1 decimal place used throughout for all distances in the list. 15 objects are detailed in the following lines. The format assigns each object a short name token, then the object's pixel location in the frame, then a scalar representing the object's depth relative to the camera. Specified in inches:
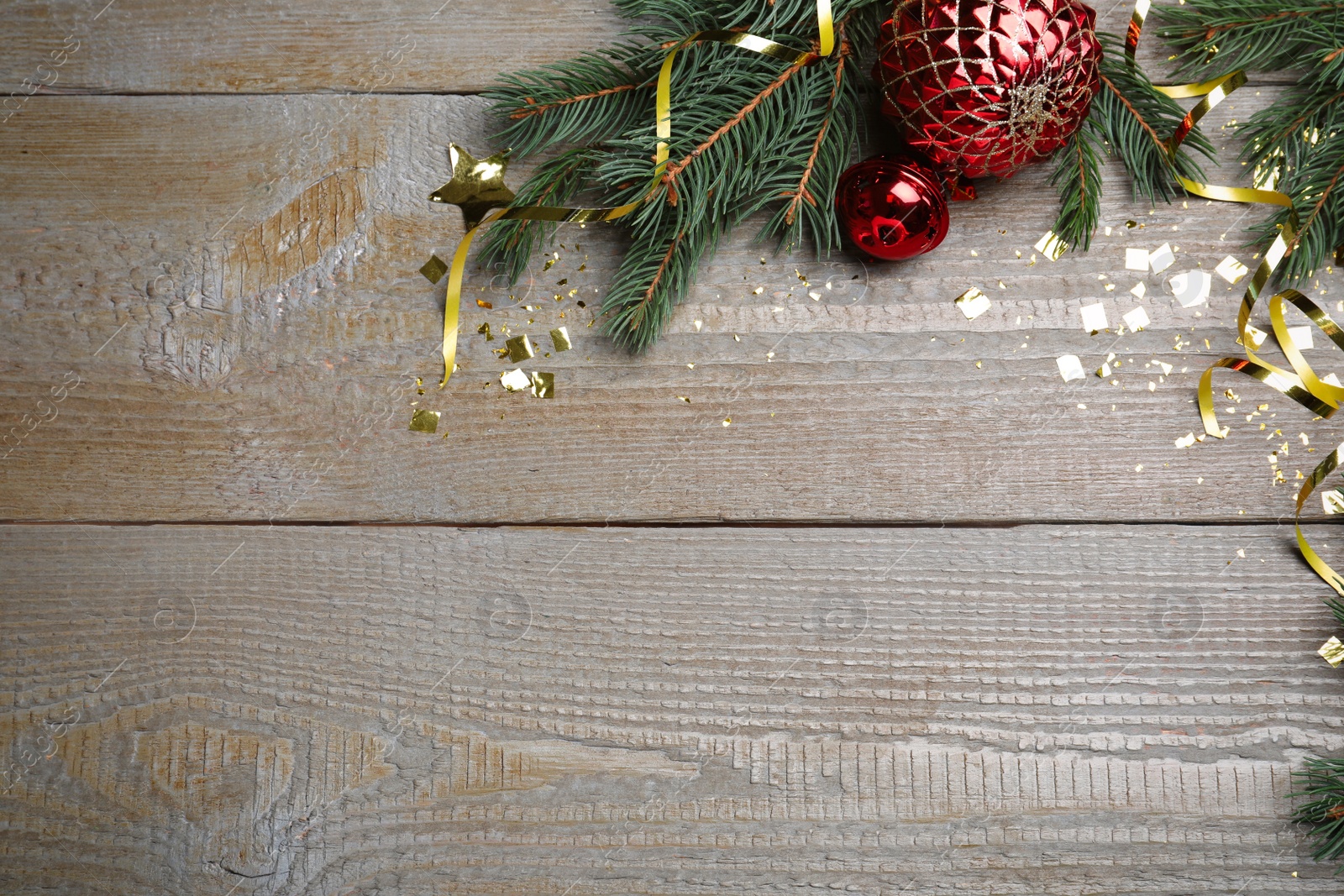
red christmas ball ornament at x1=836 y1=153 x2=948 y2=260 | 22.1
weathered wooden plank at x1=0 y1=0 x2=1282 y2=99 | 24.8
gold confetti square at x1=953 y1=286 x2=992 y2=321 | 24.1
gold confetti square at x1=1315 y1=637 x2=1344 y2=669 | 23.1
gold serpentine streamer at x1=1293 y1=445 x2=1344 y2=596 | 23.2
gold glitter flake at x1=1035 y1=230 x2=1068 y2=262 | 24.2
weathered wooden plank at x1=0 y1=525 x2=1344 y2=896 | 22.6
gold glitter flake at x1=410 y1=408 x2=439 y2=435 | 23.8
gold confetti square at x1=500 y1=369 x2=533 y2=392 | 23.8
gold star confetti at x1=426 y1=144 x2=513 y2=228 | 24.1
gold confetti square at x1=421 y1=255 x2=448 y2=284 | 24.1
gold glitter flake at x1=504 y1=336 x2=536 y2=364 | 23.8
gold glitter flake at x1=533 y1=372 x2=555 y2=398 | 23.8
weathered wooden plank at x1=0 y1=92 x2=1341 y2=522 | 23.7
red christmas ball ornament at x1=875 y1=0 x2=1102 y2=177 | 20.5
